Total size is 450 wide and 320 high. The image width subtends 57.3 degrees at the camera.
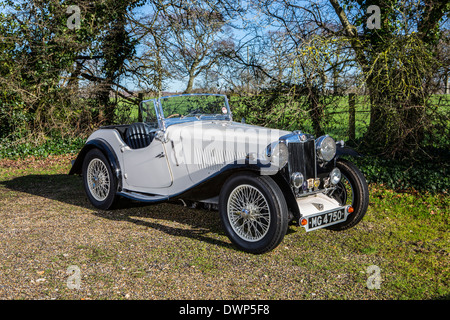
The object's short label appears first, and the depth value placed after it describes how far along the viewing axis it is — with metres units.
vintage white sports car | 4.16
